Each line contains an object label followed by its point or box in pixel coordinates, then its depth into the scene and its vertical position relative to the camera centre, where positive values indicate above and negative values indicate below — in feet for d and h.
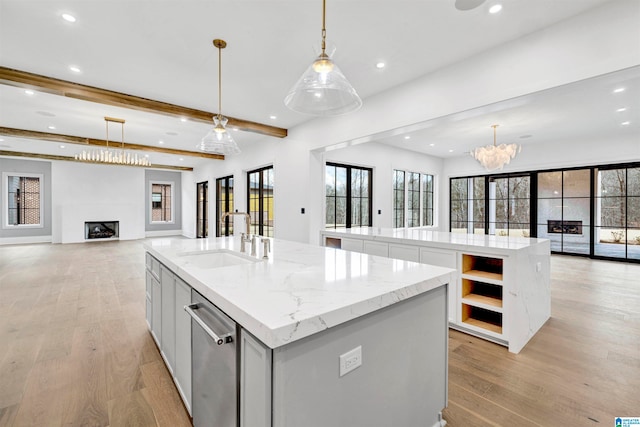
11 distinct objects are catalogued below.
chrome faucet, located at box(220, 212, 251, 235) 8.01 -0.23
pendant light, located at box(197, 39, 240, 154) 9.47 +2.53
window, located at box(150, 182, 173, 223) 38.34 +1.40
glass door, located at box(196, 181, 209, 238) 33.30 +0.35
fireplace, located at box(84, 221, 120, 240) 32.01 -2.05
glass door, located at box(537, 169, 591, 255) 22.22 +0.19
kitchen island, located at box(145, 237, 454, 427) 3.09 -1.67
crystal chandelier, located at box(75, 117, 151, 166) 19.27 +3.77
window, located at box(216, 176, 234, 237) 28.50 +1.14
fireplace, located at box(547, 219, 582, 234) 22.66 -1.22
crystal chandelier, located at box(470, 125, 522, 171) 17.70 +3.63
